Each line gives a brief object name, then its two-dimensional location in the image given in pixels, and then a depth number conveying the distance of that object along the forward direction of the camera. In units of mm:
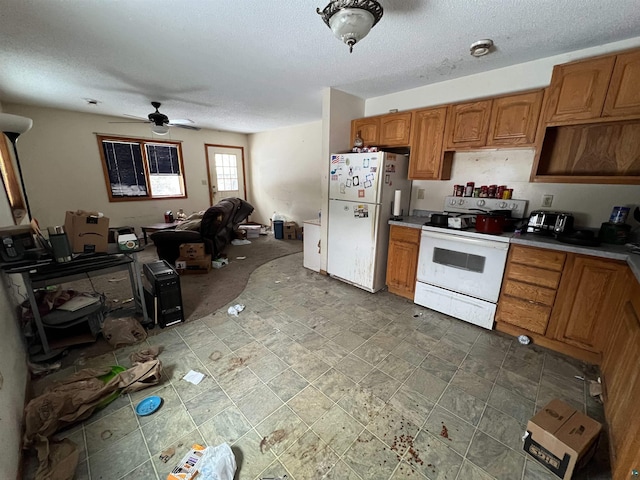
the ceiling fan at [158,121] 3467
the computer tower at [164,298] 2348
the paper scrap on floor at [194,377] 1793
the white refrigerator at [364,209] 2918
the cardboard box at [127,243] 2150
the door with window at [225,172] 6367
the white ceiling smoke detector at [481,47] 1952
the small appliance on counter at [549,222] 2143
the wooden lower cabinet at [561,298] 1896
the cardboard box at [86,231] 2001
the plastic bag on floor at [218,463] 1190
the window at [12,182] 3469
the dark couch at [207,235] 3732
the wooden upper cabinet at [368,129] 3191
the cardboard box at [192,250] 3691
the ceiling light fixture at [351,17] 1341
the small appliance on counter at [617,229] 1963
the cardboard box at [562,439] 1199
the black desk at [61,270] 1776
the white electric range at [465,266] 2328
